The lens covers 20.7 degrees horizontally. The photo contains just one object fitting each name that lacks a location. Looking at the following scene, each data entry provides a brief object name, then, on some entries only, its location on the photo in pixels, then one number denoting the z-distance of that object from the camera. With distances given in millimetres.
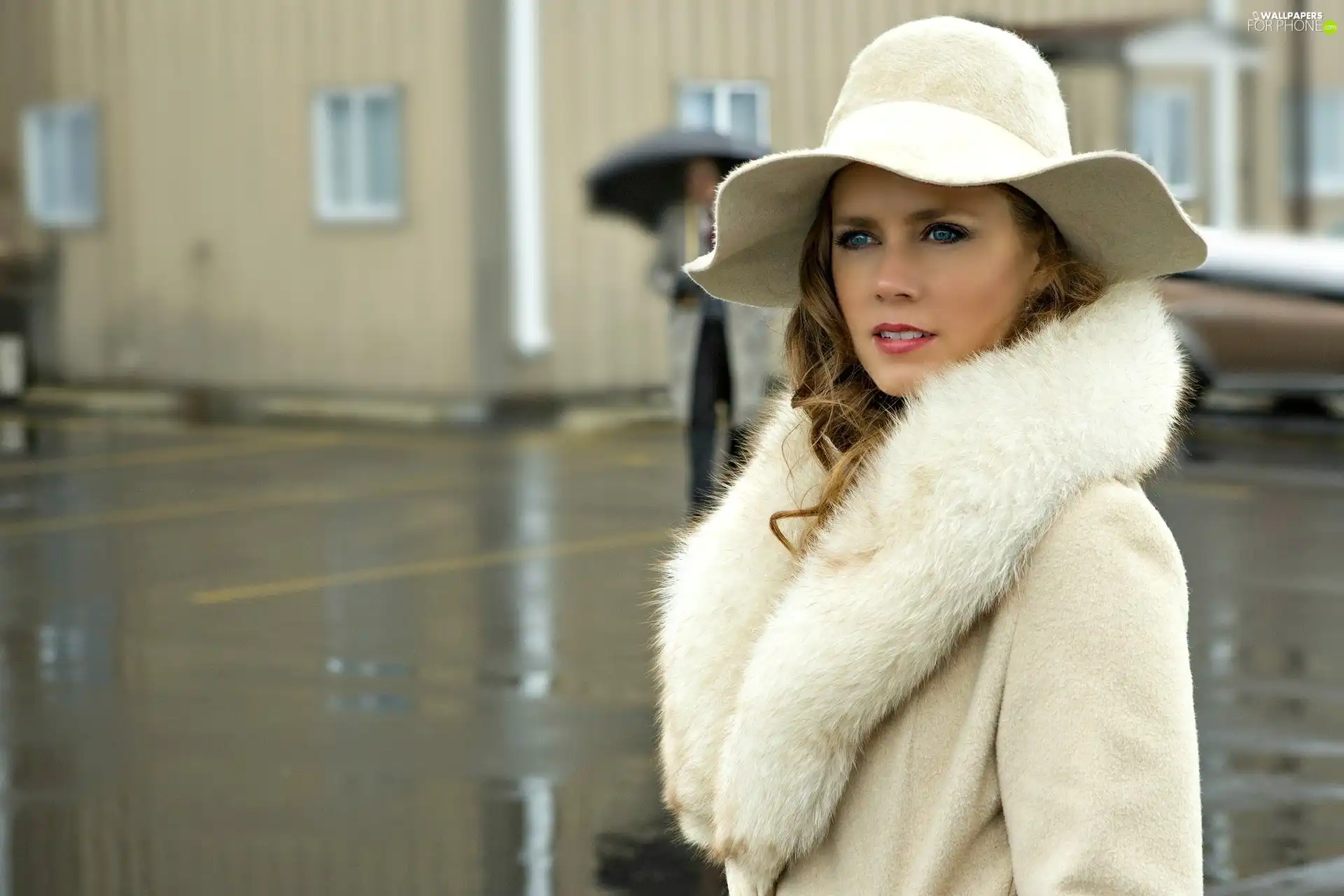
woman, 2753
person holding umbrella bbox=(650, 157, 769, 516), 16161
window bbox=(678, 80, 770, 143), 31717
